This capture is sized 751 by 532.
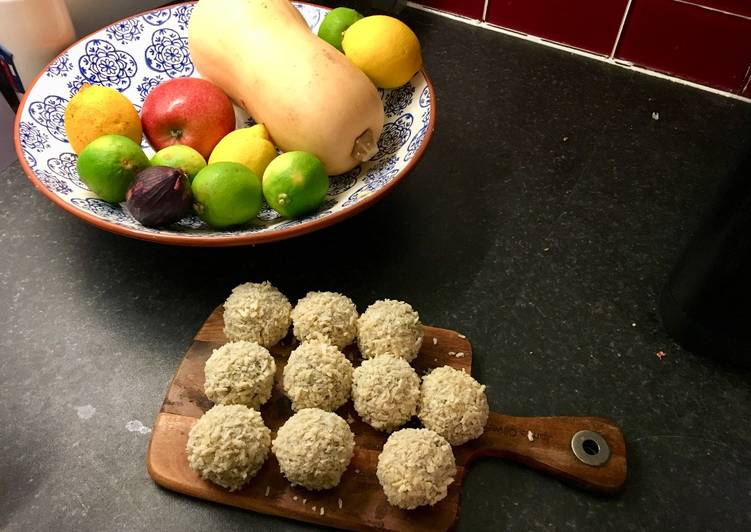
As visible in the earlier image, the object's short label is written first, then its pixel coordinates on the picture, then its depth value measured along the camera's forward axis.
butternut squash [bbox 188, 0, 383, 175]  0.70
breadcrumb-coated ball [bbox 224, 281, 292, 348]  0.59
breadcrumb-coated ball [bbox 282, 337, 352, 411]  0.54
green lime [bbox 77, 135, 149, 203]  0.65
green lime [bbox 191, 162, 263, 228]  0.64
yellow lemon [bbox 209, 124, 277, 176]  0.70
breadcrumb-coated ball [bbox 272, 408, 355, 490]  0.49
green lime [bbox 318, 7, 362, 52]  0.82
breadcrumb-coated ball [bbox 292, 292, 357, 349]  0.59
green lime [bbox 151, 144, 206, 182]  0.69
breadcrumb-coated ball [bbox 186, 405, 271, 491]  0.50
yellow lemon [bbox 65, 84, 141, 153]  0.71
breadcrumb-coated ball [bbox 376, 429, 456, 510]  0.49
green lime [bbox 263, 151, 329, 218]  0.65
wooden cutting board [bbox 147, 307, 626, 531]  0.51
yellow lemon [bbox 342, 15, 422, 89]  0.76
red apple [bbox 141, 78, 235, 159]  0.75
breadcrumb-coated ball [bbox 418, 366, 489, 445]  0.53
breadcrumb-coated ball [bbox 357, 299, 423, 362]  0.58
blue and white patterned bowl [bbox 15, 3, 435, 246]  0.64
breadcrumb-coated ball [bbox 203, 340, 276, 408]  0.54
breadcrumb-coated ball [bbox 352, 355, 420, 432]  0.54
